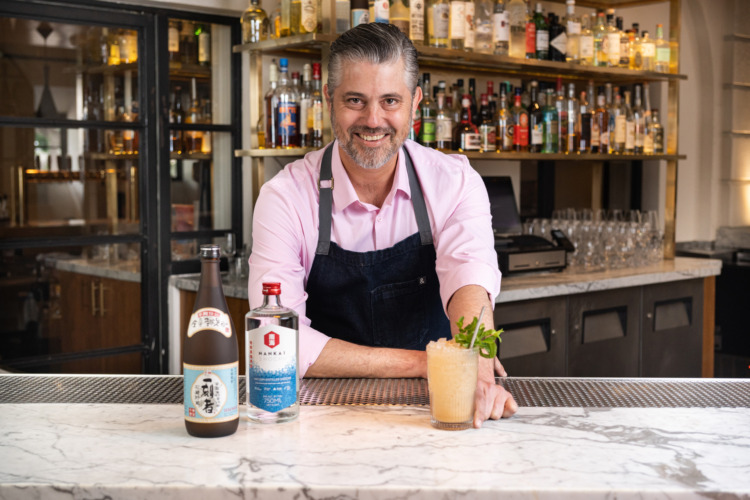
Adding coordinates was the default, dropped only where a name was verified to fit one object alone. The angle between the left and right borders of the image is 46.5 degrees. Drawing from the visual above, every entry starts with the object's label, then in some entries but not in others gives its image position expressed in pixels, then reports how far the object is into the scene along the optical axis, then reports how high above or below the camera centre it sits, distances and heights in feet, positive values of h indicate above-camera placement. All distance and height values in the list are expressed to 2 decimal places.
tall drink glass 4.58 -1.05
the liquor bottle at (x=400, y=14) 11.48 +2.26
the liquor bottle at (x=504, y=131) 12.97 +0.82
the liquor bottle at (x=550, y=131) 13.34 +0.85
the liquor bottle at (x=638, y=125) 14.88 +1.05
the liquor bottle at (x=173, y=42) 12.08 +1.99
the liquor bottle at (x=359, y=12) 10.85 +2.17
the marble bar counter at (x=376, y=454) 3.76 -1.29
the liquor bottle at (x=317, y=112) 11.35 +0.96
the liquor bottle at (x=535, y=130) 13.20 +0.85
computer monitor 13.62 -0.32
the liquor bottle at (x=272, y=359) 4.56 -0.91
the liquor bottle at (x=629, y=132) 14.70 +0.92
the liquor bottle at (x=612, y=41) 14.14 +2.35
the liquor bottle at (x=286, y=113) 11.46 +0.95
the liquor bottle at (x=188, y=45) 12.23 +1.98
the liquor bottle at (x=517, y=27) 13.11 +2.39
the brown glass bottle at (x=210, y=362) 4.33 -0.88
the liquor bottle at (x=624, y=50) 14.44 +2.26
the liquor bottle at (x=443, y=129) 12.09 +0.79
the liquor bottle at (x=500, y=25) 12.62 +2.33
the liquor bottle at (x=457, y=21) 11.86 +2.26
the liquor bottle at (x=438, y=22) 11.78 +2.21
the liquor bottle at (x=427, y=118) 11.94 +0.93
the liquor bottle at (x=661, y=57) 15.03 +2.23
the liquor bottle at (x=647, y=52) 14.78 +2.28
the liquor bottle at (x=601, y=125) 14.24 +0.99
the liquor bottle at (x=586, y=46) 13.83 +2.22
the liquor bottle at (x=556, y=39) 13.46 +2.26
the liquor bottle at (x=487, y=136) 12.60 +0.72
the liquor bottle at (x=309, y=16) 10.89 +2.13
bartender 6.72 -0.32
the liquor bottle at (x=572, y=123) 13.82 +1.01
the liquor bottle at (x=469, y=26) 12.02 +2.23
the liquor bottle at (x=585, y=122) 14.12 +1.04
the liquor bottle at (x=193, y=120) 12.38 +0.93
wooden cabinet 11.62 -1.85
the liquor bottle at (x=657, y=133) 15.37 +0.94
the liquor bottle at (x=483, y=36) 12.53 +2.15
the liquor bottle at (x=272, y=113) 11.66 +0.98
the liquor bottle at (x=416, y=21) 11.50 +2.17
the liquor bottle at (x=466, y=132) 12.29 +0.76
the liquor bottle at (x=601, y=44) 14.15 +2.31
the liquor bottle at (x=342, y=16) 10.89 +2.12
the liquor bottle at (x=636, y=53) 14.71 +2.25
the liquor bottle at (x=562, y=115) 13.71 +1.12
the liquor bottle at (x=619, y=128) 14.53 +0.97
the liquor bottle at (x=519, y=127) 13.02 +0.89
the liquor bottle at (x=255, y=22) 11.69 +2.19
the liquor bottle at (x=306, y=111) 11.50 +0.99
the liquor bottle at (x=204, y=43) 12.42 +2.04
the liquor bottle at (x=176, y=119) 12.17 +0.93
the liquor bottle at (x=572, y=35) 13.70 +2.38
